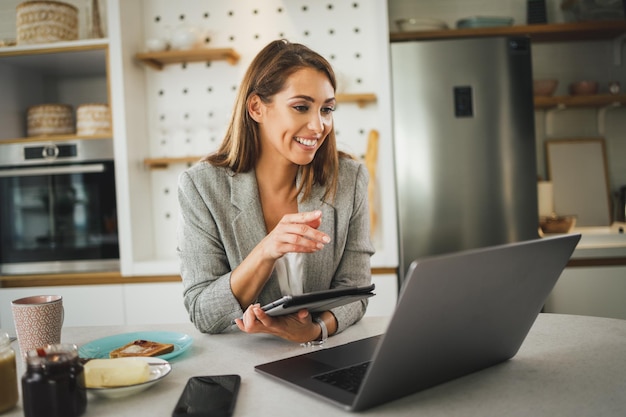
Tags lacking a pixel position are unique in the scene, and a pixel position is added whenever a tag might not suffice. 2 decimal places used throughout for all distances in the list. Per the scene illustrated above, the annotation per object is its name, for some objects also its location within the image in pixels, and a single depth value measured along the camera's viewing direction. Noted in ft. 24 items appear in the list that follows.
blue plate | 3.68
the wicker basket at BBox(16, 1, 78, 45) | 9.76
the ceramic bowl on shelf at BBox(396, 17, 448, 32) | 10.03
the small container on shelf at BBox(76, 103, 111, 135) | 9.84
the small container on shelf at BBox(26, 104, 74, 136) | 10.07
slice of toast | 3.46
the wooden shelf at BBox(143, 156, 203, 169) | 10.21
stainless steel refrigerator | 9.19
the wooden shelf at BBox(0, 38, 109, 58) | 9.71
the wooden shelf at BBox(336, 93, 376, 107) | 9.75
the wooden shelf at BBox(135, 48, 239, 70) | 9.88
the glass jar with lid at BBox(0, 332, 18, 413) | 2.78
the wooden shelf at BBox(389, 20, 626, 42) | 9.96
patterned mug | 3.53
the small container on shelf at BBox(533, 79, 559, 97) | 10.57
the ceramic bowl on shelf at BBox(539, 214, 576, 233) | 9.62
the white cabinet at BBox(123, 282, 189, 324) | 9.38
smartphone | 2.56
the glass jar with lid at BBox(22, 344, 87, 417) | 2.57
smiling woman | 4.95
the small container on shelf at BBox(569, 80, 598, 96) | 10.64
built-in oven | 9.81
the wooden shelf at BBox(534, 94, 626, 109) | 10.39
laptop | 2.38
